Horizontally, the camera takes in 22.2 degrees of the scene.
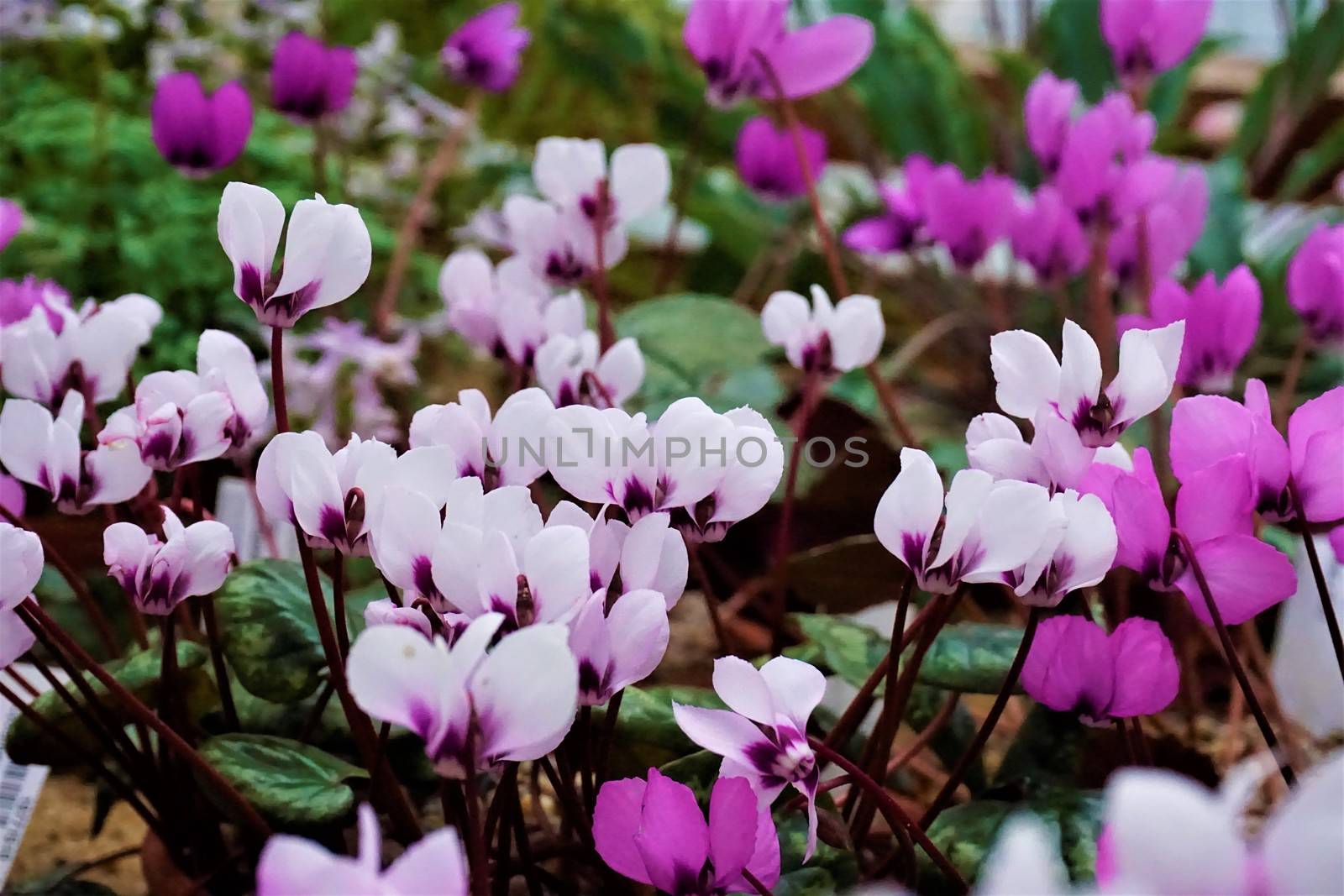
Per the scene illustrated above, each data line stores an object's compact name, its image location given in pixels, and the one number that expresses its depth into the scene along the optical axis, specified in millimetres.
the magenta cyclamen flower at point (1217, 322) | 560
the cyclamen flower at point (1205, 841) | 411
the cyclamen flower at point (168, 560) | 484
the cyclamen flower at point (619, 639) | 460
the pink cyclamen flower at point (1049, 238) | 648
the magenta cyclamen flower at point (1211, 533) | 478
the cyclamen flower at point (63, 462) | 496
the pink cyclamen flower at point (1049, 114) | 642
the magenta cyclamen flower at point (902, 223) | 676
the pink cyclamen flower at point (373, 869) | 419
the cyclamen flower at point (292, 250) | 479
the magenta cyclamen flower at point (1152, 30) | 635
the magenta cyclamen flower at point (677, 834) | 460
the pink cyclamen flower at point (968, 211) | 646
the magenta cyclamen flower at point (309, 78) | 669
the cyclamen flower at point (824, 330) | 554
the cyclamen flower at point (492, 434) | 479
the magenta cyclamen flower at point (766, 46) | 600
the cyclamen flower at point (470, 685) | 433
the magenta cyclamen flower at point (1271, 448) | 481
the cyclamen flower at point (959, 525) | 463
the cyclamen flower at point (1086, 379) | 476
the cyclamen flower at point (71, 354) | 524
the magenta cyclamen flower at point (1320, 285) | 580
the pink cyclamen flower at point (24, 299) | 548
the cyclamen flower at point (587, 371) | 534
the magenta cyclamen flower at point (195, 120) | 597
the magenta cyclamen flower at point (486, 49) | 762
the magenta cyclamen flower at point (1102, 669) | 487
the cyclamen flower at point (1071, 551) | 467
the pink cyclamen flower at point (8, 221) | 570
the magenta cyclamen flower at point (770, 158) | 739
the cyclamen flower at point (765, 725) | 465
